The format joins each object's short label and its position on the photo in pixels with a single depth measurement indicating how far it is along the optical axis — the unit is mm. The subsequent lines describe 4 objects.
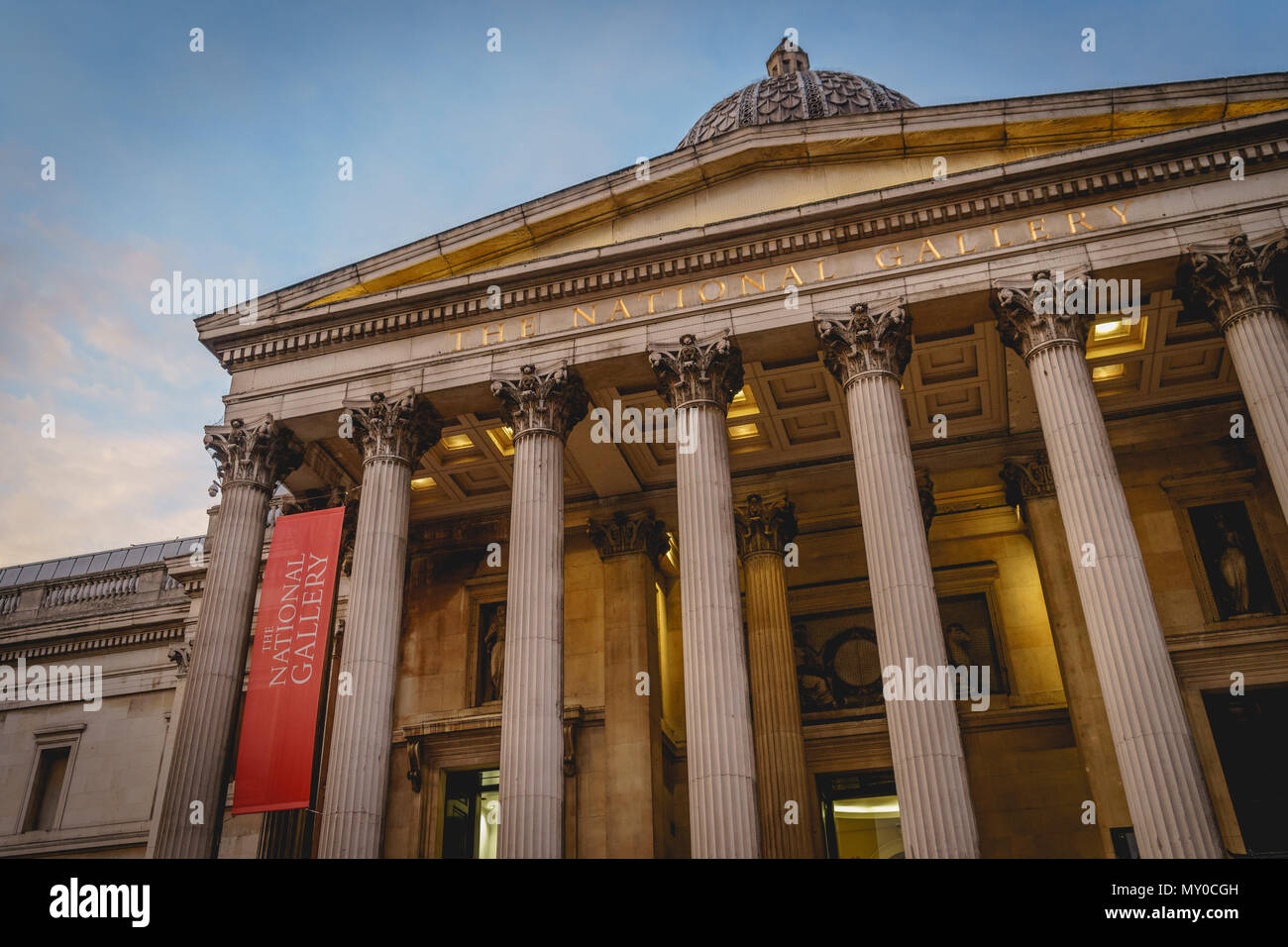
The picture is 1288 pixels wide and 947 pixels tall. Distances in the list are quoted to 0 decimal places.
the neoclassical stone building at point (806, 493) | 15398
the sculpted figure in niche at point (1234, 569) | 19469
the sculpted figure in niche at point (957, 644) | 21703
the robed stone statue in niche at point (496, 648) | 22469
